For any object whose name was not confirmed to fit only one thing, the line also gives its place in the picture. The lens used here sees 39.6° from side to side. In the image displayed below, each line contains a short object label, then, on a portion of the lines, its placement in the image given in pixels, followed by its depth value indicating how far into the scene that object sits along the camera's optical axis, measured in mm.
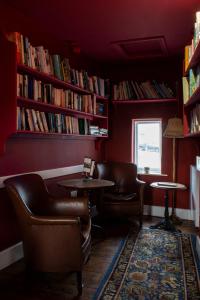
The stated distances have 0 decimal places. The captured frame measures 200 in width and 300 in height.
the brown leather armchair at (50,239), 2139
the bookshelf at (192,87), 2637
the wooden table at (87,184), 3047
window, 4598
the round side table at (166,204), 3621
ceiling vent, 3583
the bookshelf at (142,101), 4261
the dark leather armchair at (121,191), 3654
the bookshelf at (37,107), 2455
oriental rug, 2162
